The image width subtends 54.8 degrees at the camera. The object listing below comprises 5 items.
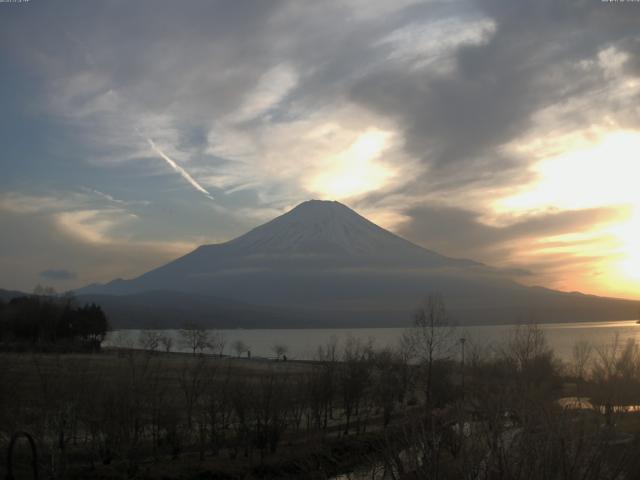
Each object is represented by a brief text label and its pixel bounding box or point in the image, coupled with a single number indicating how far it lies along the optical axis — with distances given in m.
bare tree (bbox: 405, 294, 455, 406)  30.11
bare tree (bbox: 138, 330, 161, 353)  68.24
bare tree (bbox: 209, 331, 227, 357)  103.62
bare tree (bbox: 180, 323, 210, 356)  86.00
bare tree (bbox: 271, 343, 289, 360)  77.03
